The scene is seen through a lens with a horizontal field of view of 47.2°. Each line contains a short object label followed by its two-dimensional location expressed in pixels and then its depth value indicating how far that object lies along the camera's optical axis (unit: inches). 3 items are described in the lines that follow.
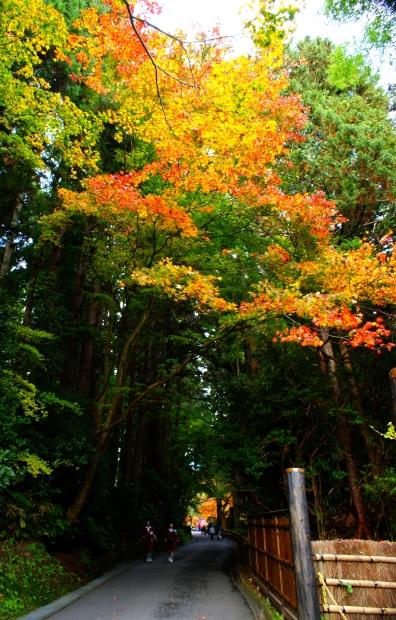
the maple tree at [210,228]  354.6
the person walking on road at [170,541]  667.9
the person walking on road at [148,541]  652.7
